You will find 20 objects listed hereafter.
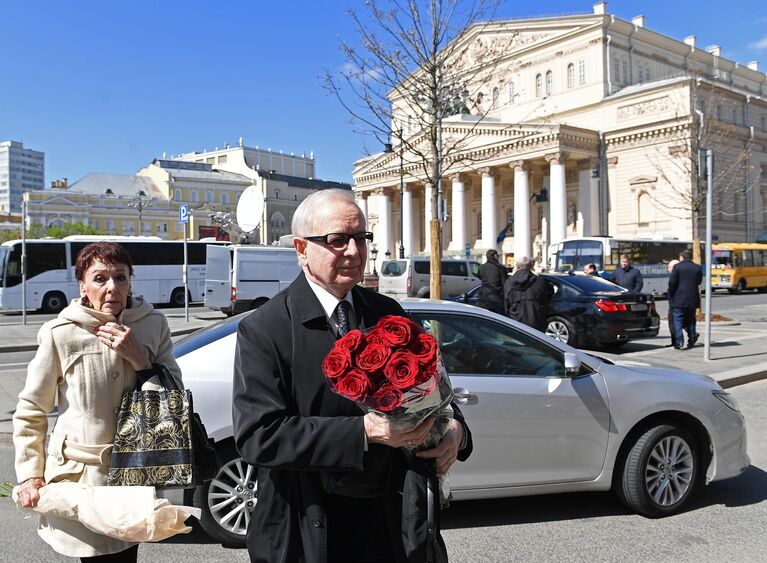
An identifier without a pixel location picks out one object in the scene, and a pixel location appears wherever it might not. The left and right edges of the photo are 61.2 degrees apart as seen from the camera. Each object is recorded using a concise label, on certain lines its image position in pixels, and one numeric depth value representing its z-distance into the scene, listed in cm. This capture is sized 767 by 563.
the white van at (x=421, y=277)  3041
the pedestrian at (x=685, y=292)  1292
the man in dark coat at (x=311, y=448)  185
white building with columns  5422
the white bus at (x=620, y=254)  3644
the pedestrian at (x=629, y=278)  1842
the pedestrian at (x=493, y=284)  1324
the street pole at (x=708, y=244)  1179
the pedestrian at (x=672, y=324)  1370
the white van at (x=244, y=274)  2267
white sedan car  431
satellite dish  2266
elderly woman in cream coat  246
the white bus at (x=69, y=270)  2842
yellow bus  3959
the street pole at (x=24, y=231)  1901
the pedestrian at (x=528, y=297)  1142
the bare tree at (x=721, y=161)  4703
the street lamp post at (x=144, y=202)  8300
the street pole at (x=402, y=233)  5122
